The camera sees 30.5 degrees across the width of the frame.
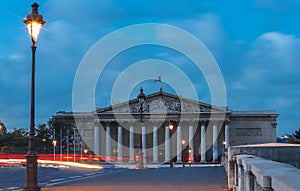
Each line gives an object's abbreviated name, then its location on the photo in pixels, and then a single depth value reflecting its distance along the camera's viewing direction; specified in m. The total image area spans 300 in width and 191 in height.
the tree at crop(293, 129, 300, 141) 114.62
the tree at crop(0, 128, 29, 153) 98.75
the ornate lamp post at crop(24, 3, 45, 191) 16.67
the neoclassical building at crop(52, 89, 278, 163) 128.12
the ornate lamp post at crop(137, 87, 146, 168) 45.21
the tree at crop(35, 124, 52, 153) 109.15
